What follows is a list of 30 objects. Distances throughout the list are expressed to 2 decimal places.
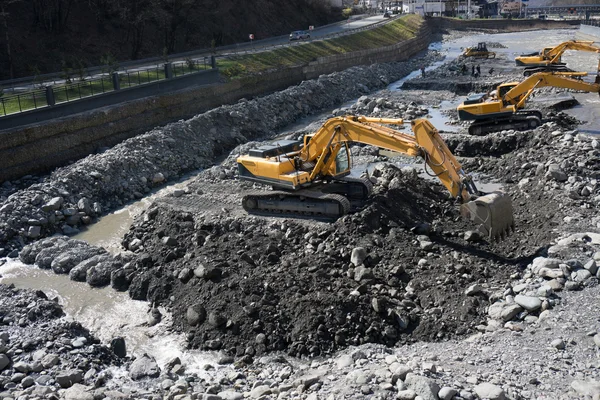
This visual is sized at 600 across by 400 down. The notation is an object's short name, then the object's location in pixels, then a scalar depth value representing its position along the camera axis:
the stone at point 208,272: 14.38
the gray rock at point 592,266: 12.77
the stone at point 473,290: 12.95
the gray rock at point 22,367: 11.59
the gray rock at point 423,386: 9.19
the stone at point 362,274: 13.84
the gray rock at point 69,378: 11.27
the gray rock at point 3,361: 11.71
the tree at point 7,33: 38.97
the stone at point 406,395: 9.20
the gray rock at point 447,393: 9.12
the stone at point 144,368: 11.71
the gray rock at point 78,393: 10.62
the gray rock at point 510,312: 11.98
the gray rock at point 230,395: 10.52
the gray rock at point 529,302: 11.99
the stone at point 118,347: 12.88
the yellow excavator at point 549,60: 31.39
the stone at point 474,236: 15.55
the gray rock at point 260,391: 10.52
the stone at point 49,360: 11.74
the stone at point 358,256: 14.41
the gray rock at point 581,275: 12.66
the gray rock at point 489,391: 9.12
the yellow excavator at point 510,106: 25.66
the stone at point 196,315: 13.48
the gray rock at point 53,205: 20.64
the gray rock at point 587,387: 9.17
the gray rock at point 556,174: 18.64
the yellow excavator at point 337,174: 15.23
